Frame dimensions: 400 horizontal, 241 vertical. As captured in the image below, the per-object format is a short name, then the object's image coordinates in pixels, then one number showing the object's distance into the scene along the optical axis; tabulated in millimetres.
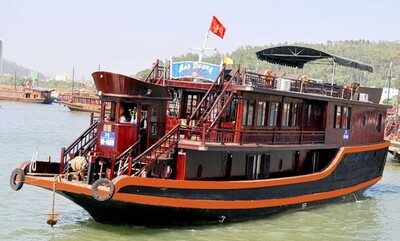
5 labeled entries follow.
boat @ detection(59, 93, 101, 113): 75625
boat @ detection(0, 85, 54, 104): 94125
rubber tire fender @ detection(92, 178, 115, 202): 11719
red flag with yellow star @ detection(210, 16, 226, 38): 15789
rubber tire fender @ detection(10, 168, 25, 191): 12797
